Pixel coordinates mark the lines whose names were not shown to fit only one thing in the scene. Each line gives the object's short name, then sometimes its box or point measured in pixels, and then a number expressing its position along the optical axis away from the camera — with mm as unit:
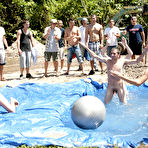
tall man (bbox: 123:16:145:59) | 10608
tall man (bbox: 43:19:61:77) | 9500
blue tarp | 4295
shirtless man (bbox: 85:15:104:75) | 9766
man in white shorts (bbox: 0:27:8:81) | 9055
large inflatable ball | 4891
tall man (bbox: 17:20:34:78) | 9430
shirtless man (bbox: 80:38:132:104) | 6500
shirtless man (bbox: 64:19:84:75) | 9711
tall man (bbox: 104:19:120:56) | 10062
